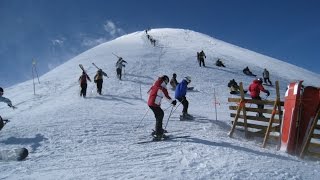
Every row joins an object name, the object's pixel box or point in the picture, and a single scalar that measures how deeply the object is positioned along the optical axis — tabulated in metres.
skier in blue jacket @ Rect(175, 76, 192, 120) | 9.60
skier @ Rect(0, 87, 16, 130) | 7.70
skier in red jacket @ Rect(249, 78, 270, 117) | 10.25
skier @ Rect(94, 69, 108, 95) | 14.71
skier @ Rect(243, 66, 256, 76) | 25.18
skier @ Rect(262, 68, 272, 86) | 22.32
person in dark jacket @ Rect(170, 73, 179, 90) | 17.28
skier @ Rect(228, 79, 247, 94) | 17.50
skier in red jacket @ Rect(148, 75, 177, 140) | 7.14
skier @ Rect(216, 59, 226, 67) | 25.90
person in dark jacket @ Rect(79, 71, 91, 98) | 13.99
